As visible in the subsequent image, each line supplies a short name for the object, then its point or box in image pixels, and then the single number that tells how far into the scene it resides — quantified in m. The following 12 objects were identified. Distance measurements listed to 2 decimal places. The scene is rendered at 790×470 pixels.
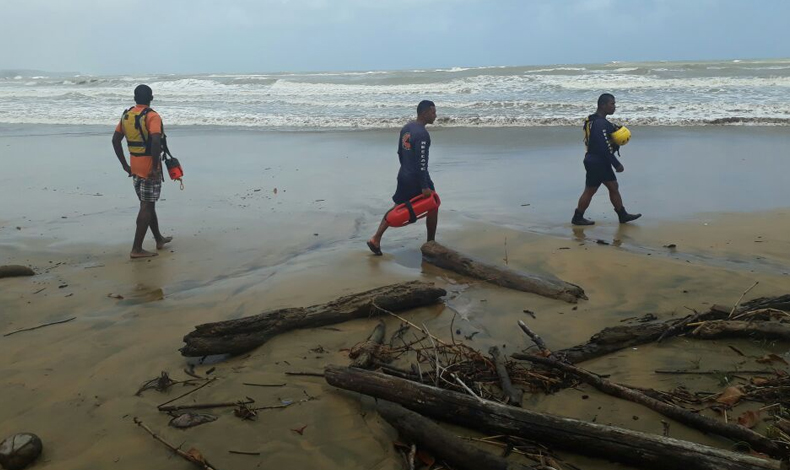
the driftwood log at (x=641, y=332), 3.97
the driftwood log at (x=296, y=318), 4.07
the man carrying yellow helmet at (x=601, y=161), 8.00
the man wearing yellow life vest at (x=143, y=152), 6.77
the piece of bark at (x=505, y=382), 3.26
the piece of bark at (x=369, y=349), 3.77
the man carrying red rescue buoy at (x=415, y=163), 6.66
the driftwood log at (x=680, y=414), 2.76
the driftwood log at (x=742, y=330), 3.93
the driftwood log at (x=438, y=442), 2.65
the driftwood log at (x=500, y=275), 5.16
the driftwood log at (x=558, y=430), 2.57
